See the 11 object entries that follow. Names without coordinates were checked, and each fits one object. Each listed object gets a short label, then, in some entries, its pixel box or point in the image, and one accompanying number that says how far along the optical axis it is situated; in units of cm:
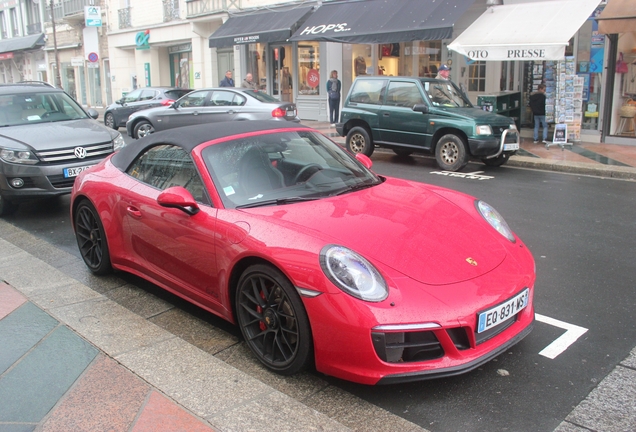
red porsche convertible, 306
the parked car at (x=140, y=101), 1992
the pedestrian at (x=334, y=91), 1892
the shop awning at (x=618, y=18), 1240
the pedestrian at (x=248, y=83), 1978
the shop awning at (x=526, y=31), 1294
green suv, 1109
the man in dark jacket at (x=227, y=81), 2147
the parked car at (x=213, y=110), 1504
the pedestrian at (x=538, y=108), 1455
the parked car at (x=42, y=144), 738
